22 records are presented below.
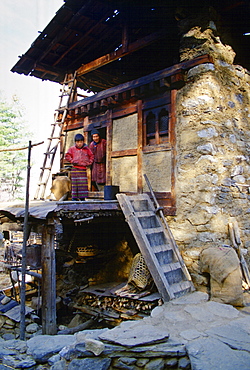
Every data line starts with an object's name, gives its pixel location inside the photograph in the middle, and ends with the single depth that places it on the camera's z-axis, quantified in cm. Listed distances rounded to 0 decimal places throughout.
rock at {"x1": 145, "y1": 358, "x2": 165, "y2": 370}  298
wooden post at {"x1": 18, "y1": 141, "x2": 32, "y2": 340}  499
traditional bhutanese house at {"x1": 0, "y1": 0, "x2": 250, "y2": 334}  538
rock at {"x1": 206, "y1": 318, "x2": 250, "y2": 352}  300
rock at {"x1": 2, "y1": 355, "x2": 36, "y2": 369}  361
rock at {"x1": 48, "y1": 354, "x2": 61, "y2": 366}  346
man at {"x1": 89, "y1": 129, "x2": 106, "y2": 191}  780
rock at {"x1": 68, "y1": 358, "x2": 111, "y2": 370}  302
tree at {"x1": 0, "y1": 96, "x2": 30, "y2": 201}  2078
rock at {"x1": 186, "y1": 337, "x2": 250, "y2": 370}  266
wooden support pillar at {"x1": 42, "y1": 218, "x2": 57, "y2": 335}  516
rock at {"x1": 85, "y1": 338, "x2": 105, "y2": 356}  308
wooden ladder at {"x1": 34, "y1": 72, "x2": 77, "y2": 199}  839
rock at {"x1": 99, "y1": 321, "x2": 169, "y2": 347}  313
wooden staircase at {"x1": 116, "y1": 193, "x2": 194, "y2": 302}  465
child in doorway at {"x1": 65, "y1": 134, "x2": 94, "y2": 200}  715
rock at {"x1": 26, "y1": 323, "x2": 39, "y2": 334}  570
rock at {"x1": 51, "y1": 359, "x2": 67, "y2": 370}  322
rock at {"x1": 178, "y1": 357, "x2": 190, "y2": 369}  293
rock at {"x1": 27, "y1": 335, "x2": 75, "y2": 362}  370
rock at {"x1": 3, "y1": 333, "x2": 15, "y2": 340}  568
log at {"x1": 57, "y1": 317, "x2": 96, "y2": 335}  583
